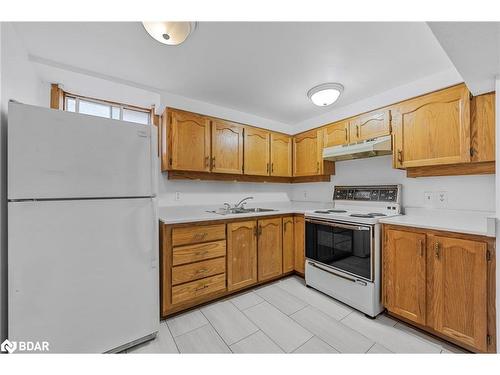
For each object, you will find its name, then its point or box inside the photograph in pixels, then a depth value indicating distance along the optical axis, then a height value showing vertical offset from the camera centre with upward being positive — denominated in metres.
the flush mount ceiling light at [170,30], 1.21 +0.94
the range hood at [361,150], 2.02 +0.39
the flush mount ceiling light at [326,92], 1.98 +0.91
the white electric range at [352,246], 1.80 -0.56
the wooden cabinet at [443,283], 1.28 -0.67
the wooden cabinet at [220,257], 1.79 -0.69
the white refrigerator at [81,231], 1.12 -0.25
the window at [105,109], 2.11 +0.87
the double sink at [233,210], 2.57 -0.28
